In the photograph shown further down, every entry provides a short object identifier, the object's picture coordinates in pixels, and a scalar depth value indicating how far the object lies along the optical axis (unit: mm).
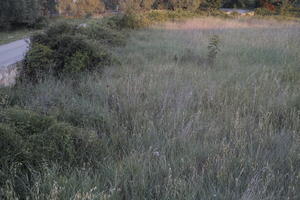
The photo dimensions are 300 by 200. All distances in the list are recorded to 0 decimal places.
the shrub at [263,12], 34619
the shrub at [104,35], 10734
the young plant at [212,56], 7941
